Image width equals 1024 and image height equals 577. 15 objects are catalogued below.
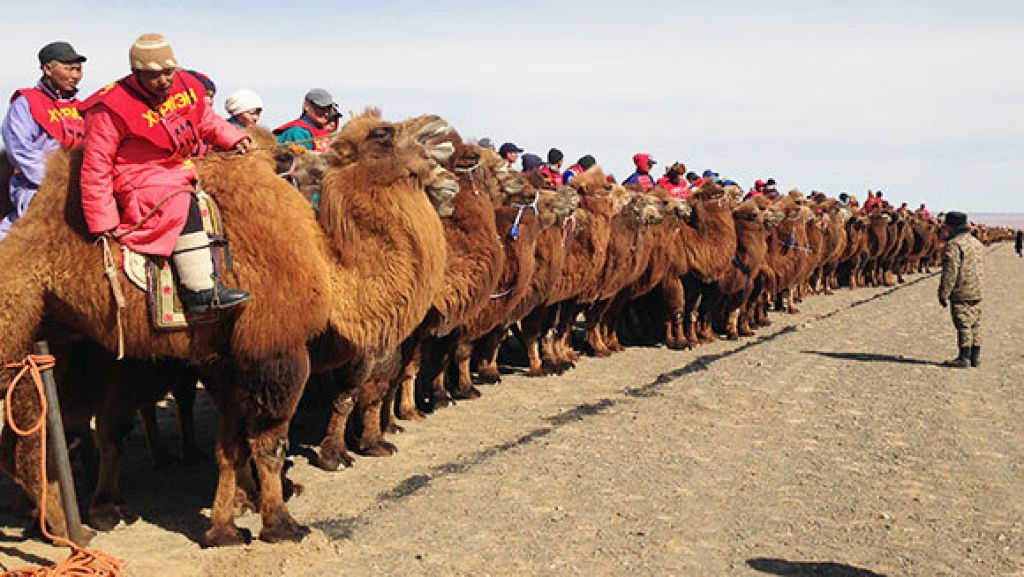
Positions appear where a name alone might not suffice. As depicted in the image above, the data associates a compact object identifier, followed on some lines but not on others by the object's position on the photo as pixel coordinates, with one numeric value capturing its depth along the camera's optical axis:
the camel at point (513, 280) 9.70
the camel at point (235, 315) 4.96
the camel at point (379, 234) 5.61
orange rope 4.55
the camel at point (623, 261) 12.73
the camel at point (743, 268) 15.60
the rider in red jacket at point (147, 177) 4.85
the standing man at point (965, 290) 13.32
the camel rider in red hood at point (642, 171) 16.00
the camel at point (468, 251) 8.20
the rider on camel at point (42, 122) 5.97
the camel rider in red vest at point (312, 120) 7.93
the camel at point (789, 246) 18.53
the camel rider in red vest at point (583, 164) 15.80
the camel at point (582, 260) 11.91
